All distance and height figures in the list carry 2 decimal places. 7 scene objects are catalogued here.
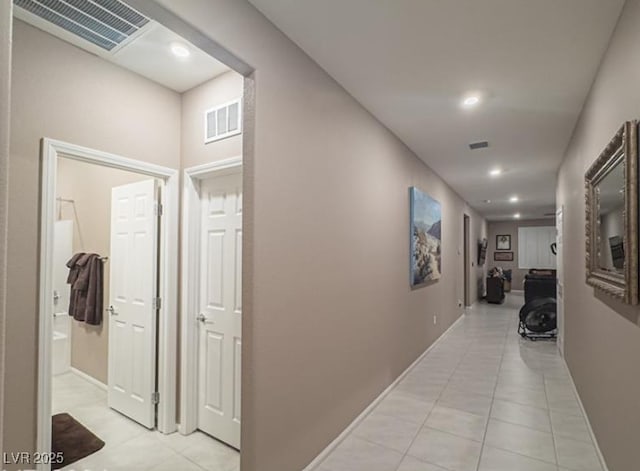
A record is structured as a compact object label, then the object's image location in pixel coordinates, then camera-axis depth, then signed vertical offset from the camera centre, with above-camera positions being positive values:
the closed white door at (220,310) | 2.48 -0.49
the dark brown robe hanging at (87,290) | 3.43 -0.46
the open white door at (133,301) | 2.71 -0.47
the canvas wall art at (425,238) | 3.93 +0.13
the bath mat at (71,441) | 2.32 -1.46
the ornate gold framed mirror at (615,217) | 1.53 +0.17
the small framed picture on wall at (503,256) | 12.01 -0.32
